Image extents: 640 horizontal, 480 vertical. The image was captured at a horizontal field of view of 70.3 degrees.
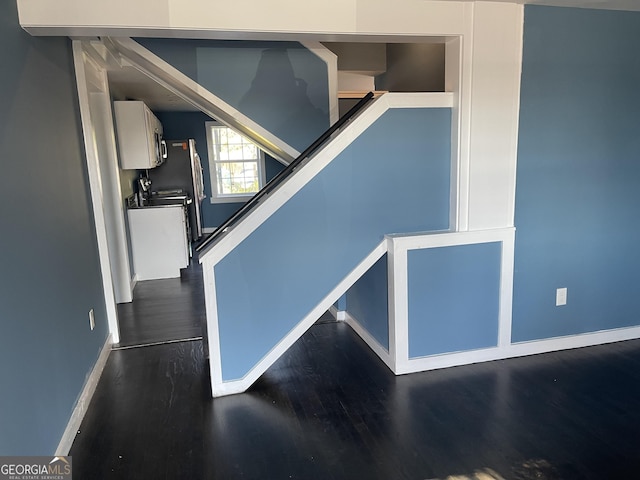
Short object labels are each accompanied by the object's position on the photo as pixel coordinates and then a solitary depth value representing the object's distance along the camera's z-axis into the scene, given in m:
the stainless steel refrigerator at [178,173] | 7.30
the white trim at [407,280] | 2.84
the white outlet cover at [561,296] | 3.16
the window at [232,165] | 8.47
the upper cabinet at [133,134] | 5.04
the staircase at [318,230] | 2.66
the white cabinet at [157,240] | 5.38
